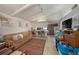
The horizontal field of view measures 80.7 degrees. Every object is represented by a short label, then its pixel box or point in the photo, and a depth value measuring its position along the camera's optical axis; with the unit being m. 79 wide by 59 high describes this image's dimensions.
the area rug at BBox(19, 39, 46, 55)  1.78
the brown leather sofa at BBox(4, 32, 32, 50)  1.52
